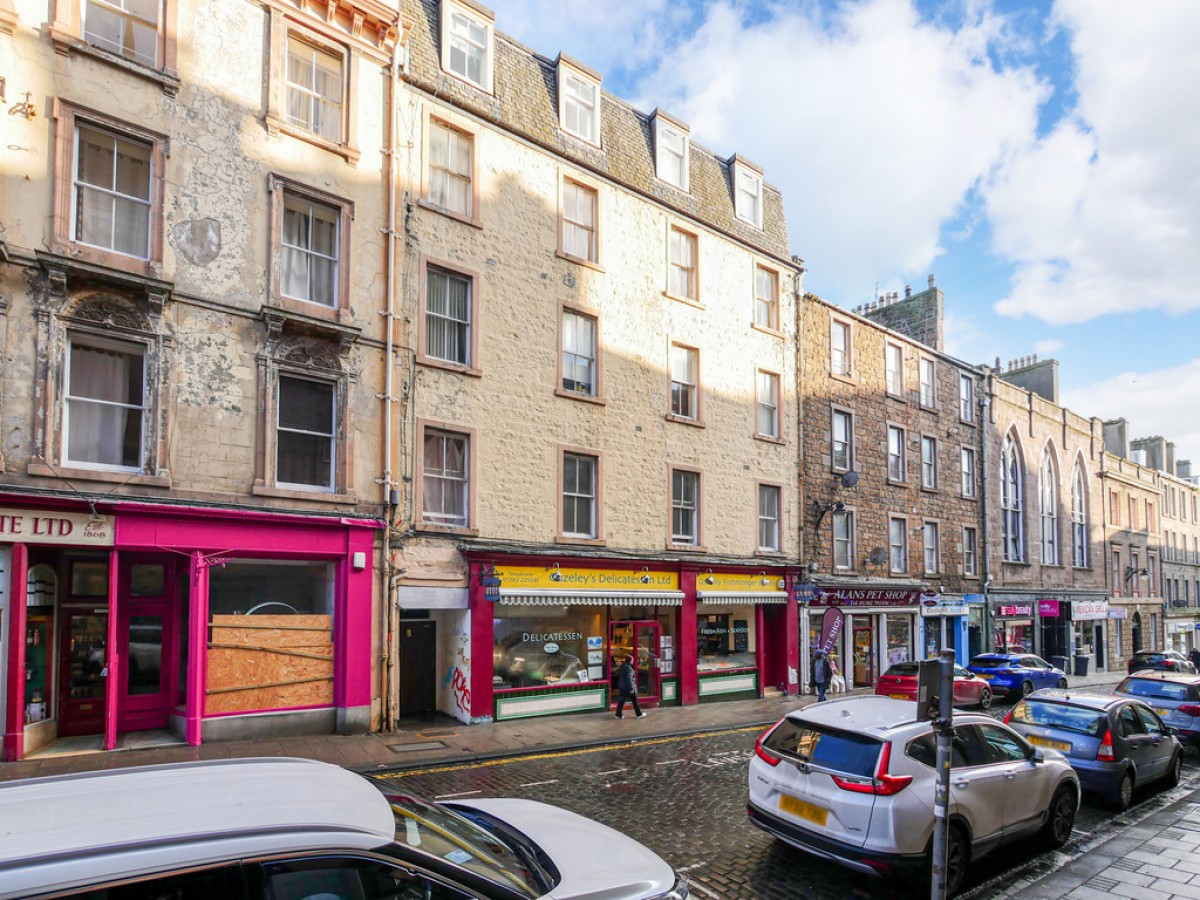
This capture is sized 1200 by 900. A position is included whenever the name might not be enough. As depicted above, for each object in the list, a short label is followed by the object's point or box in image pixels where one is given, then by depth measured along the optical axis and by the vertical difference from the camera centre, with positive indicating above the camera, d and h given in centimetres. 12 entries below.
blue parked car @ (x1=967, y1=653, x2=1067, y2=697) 2288 -499
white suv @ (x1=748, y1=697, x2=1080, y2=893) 670 -265
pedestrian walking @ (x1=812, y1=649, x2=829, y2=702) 1986 -429
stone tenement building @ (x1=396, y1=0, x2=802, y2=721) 1625 +273
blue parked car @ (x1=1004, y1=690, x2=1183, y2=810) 1012 -318
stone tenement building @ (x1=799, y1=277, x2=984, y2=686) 2478 +93
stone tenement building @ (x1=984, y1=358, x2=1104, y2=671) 3309 -56
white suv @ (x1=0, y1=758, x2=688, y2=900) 268 -133
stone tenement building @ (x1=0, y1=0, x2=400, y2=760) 1181 +239
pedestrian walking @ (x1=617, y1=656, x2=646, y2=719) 1692 -391
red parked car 1955 -467
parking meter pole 570 -200
